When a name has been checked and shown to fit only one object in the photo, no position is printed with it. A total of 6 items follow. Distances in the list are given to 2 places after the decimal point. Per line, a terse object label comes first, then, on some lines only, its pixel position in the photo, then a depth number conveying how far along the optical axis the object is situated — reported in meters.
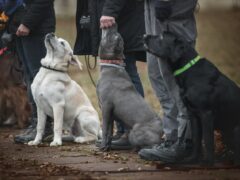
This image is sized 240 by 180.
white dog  18.81
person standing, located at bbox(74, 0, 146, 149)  17.98
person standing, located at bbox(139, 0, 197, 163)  15.38
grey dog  17.00
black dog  14.70
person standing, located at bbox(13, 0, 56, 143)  19.20
